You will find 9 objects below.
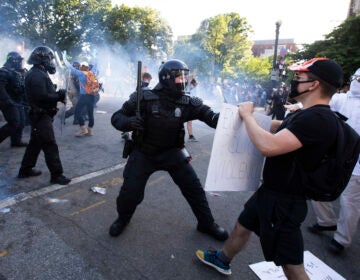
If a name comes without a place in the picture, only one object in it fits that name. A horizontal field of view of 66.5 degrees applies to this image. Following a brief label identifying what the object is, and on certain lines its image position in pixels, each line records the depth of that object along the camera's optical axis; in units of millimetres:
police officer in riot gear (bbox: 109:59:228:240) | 2682
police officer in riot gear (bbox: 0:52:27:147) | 5156
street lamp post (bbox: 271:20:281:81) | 15992
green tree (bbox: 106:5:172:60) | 27625
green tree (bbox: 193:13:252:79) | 38250
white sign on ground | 2453
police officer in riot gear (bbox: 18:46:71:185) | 3775
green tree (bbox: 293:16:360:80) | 12219
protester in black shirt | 1600
